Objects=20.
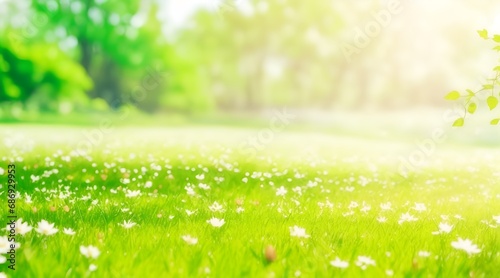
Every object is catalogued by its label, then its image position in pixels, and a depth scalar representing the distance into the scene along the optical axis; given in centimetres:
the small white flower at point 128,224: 467
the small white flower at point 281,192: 709
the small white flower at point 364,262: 389
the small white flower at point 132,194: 626
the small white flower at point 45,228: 391
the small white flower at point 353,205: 662
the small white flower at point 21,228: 389
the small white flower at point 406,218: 569
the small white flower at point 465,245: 394
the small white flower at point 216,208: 583
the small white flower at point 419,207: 655
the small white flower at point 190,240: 402
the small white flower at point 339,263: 376
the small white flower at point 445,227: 464
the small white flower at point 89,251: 360
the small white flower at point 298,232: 424
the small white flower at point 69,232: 418
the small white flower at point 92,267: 363
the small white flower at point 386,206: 645
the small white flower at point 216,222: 449
